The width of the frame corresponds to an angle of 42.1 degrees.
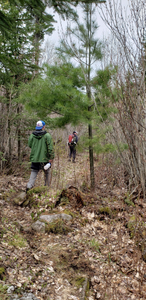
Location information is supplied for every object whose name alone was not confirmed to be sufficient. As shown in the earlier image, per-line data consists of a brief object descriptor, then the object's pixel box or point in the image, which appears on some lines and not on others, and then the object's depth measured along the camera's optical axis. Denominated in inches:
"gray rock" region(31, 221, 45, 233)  145.9
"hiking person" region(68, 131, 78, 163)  409.8
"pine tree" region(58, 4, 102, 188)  196.2
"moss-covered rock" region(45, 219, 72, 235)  145.3
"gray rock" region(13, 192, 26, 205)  189.5
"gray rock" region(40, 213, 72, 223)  153.9
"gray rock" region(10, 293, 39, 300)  81.0
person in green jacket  209.5
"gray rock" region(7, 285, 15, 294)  83.8
